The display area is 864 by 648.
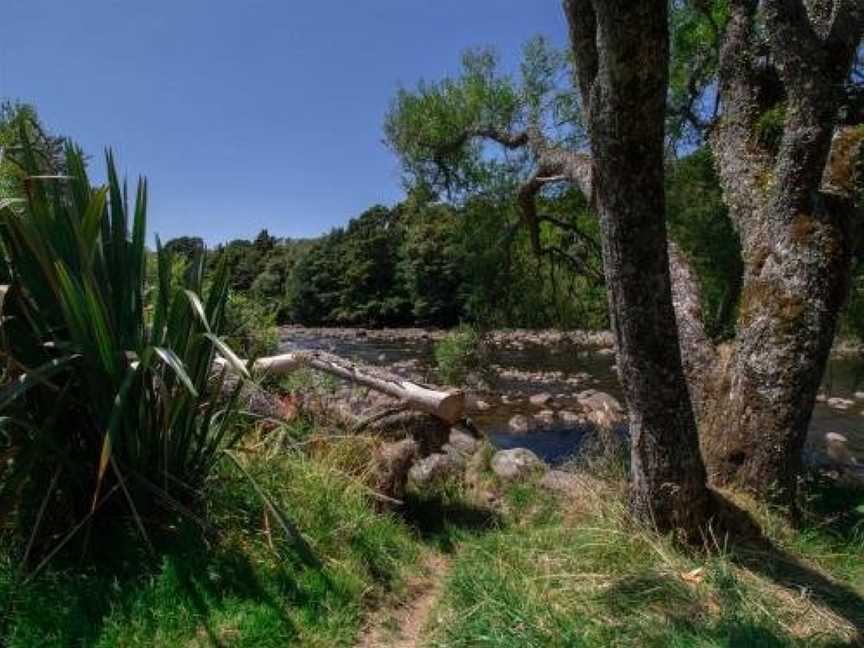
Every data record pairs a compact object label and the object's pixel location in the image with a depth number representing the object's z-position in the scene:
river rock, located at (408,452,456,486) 5.47
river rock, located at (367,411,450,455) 5.55
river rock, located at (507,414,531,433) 11.82
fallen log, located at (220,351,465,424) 5.66
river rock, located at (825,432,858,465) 9.26
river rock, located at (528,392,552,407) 14.09
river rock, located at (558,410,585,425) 12.50
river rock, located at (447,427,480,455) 7.82
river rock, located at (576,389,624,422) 11.57
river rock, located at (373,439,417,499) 4.62
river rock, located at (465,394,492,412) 13.08
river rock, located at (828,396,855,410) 13.21
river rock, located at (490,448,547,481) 6.36
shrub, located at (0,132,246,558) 2.69
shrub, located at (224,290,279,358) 8.77
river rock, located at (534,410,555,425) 12.48
